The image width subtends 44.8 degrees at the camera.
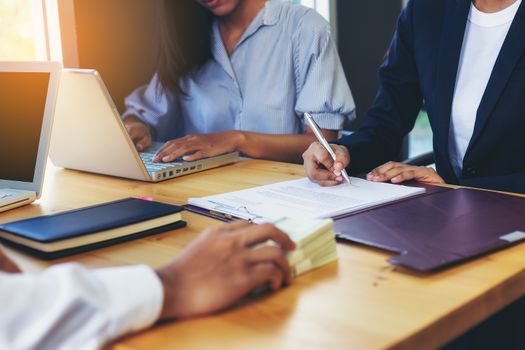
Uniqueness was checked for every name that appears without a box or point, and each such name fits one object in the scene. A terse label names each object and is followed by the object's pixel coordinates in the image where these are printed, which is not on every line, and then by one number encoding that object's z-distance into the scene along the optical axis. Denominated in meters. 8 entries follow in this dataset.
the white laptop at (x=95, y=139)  1.40
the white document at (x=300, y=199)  1.11
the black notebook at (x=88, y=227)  0.95
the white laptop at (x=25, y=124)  1.29
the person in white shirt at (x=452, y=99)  1.44
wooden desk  0.68
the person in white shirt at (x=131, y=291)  0.67
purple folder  0.88
